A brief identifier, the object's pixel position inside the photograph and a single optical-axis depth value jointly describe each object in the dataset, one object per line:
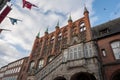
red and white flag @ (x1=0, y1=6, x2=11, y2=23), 10.88
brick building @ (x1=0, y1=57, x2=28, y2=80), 44.88
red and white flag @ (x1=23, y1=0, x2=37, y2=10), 10.87
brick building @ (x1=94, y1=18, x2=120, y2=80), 15.72
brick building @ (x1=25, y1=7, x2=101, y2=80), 13.35
